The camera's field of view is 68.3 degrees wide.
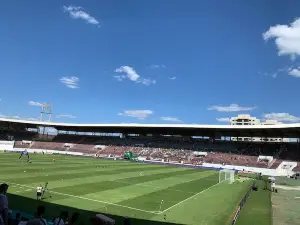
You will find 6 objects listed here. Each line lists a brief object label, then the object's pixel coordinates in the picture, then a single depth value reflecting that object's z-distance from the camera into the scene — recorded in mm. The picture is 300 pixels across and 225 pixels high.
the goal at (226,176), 30561
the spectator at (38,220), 4745
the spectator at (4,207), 6097
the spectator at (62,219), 6100
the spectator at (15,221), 7081
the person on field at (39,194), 14470
